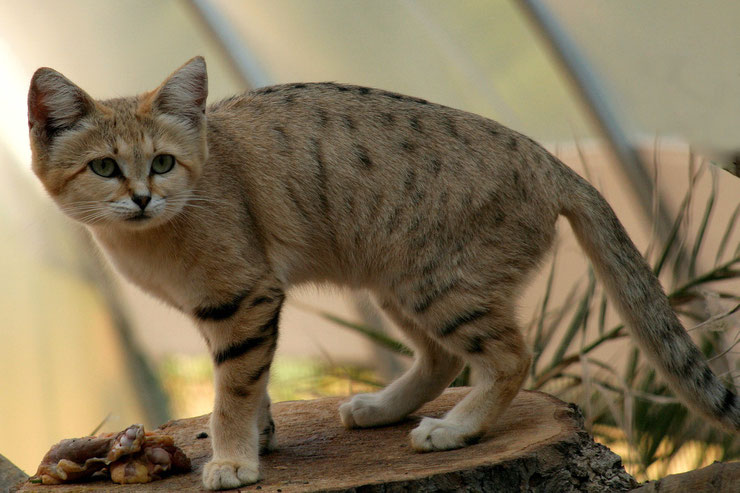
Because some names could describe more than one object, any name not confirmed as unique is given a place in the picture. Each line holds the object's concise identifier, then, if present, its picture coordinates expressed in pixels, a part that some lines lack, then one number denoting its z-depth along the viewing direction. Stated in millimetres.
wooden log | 4988
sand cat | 5289
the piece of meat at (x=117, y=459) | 5430
